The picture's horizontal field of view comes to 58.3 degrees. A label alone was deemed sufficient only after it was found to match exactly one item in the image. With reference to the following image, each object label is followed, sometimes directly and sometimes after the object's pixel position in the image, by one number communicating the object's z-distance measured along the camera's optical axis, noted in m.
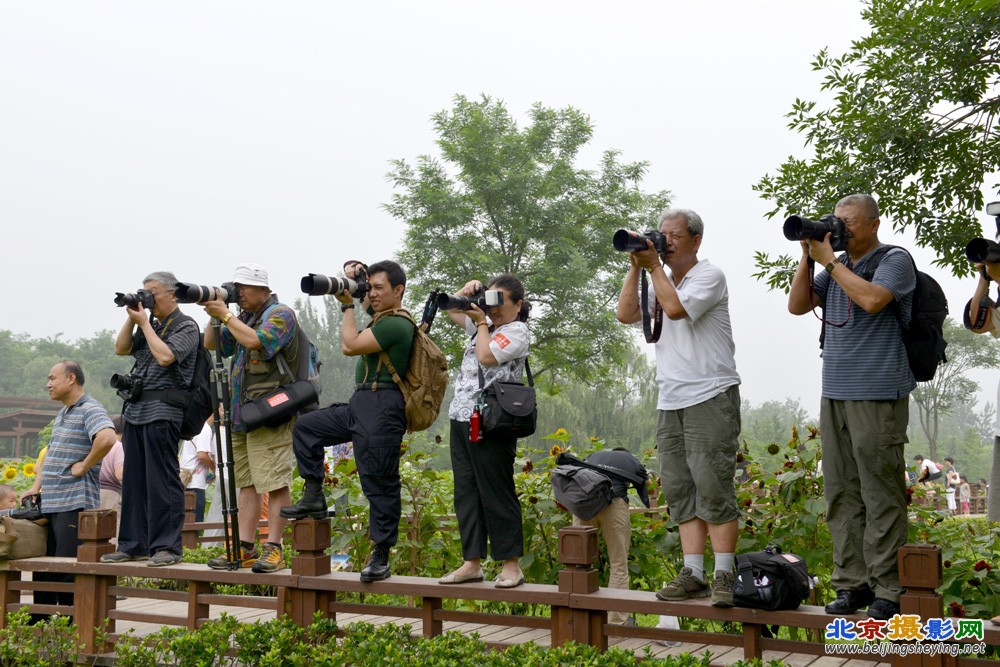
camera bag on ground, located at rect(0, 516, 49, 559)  6.03
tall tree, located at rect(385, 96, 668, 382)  25.83
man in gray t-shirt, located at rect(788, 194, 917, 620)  3.68
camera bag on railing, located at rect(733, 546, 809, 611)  3.81
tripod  5.33
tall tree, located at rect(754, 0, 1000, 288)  6.80
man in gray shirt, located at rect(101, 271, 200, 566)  5.72
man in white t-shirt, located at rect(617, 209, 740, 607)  4.00
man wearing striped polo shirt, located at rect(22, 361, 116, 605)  6.16
